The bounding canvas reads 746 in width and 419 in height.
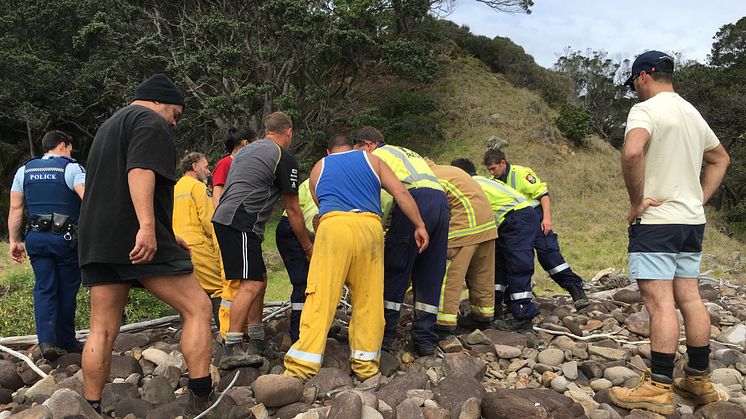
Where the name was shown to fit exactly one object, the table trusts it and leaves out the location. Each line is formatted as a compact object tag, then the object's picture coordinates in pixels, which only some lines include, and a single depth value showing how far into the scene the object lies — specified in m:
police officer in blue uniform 4.30
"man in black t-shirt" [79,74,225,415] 2.97
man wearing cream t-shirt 3.38
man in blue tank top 3.73
